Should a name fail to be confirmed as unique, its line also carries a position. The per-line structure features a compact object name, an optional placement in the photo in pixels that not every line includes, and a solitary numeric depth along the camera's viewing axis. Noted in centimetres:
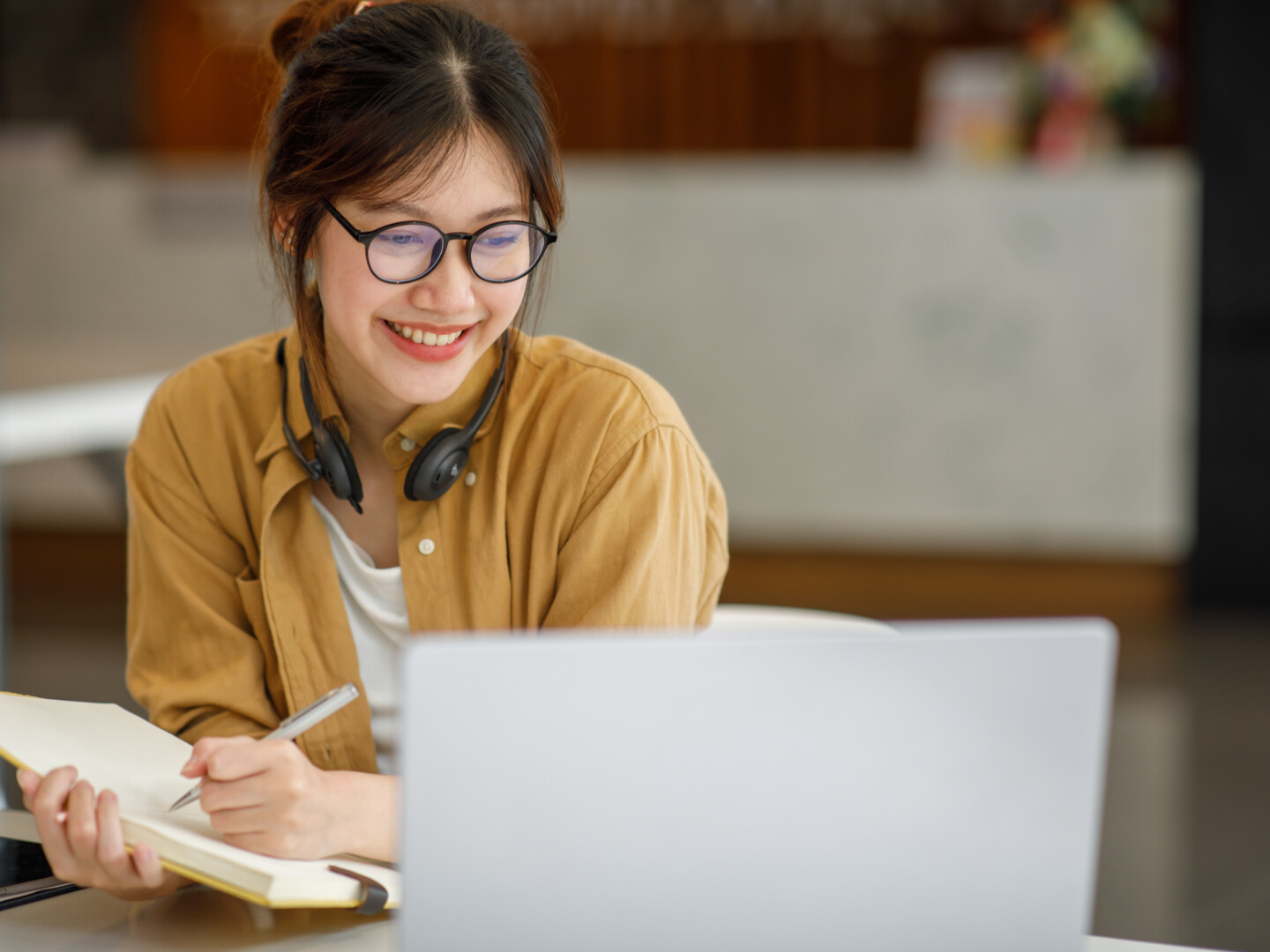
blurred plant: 672
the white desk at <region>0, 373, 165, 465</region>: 421
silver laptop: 210
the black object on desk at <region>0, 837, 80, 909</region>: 236
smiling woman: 250
